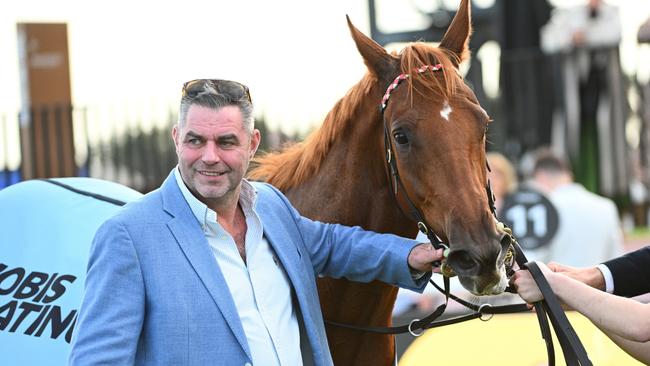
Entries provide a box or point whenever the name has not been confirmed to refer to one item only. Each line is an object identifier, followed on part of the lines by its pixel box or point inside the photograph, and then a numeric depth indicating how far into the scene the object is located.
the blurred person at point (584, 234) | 13.19
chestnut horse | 5.24
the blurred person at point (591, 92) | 16.43
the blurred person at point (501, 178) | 13.78
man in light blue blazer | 4.66
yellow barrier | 8.11
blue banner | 6.17
